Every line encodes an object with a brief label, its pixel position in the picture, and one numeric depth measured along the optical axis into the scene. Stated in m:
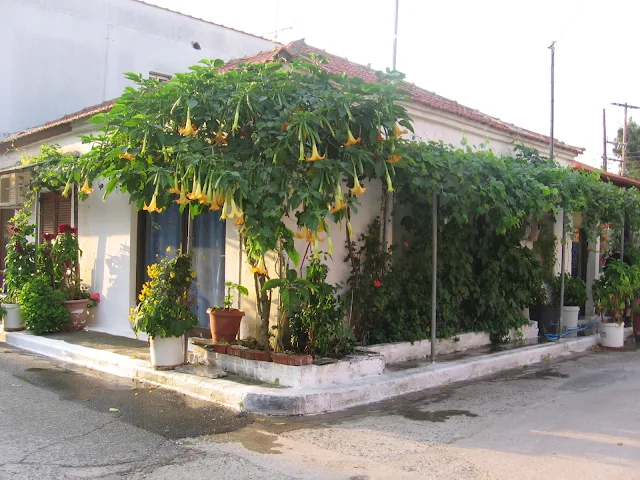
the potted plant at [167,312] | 7.17
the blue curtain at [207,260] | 8.69
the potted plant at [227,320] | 7.52
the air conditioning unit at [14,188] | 11.45
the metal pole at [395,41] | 11.57
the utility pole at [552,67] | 12.26
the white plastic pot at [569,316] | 11.60
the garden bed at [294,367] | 6.59
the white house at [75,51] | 16.28
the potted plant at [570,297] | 11.62
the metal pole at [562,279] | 9.96
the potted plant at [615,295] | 11.09
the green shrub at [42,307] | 9.86
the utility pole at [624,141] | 32.33
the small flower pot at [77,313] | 10.19
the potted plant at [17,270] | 10.40
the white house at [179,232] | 8.27
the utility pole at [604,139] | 33.62
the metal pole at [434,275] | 7.95
